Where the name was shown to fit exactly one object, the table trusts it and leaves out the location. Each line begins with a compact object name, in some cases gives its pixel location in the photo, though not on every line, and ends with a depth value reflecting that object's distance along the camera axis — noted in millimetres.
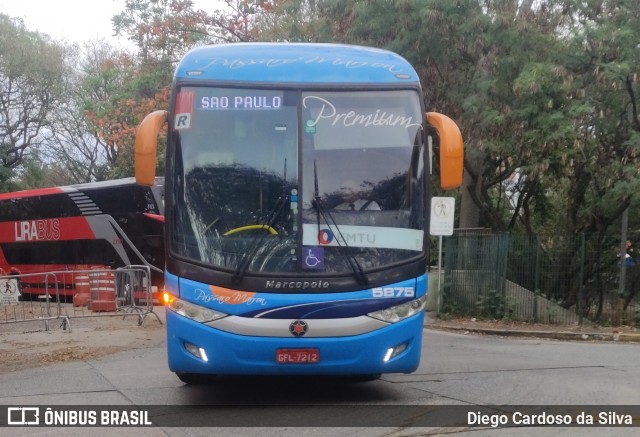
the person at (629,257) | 21045
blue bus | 7781
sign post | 18234
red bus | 24156
